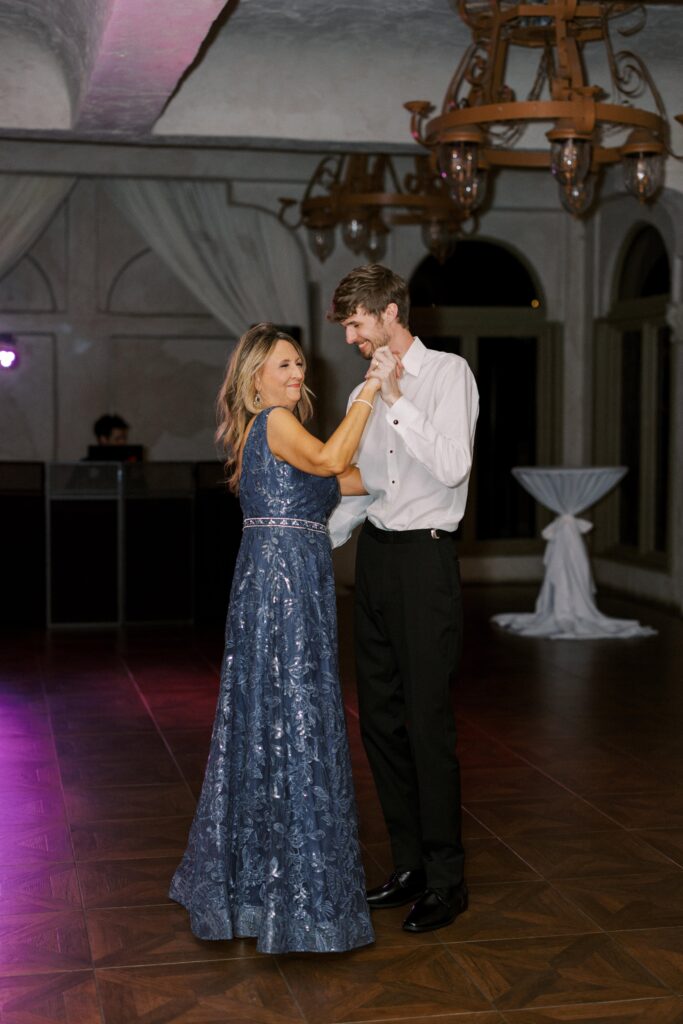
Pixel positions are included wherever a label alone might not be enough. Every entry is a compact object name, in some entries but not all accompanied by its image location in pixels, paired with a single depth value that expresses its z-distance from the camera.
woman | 3.34
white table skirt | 8.79
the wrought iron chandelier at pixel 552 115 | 4.83
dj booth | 9.41
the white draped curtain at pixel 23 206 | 10.31
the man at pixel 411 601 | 3.47
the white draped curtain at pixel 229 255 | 10.68
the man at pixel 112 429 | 10.12
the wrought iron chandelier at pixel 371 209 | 7.91
